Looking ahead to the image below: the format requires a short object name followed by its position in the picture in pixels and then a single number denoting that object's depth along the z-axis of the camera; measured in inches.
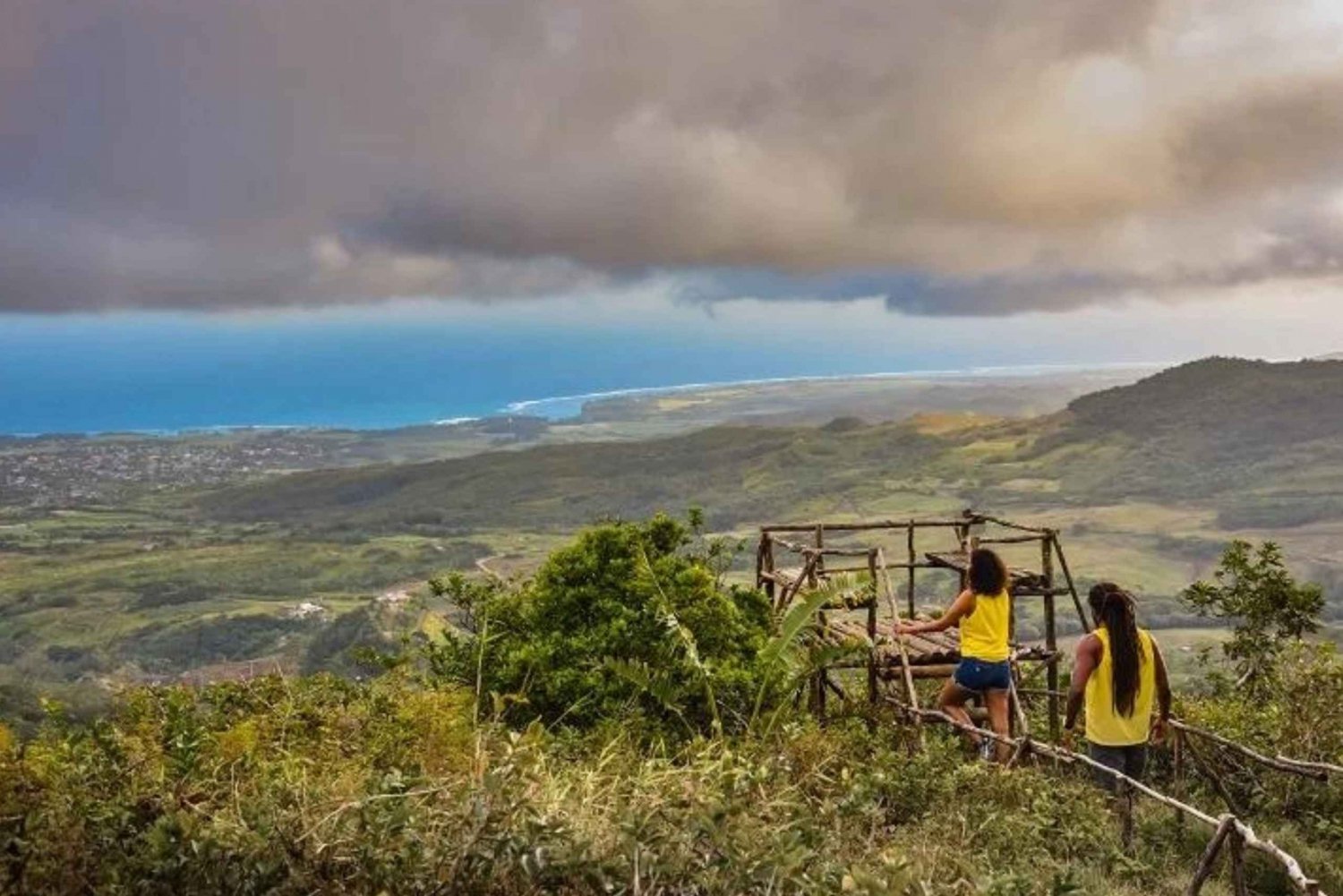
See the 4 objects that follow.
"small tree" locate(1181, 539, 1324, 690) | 653.3
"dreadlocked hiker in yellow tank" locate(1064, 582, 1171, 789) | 326.3
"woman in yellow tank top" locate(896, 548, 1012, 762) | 392.8
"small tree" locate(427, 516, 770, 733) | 423.5
